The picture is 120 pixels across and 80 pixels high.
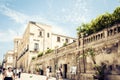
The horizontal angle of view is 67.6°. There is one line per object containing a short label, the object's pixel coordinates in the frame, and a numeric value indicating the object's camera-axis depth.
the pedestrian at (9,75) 5.01
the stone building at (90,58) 6.91
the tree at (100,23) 7.67
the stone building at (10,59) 41.32
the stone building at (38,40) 21.81
